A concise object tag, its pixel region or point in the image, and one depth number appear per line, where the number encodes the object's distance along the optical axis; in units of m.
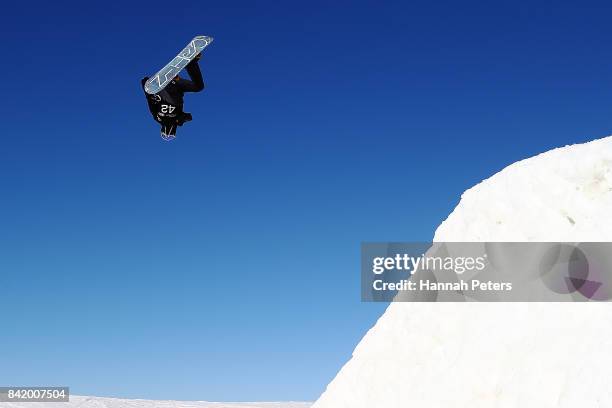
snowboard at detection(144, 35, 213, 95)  17.06
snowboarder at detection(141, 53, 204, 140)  17.38
